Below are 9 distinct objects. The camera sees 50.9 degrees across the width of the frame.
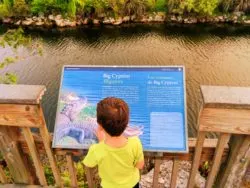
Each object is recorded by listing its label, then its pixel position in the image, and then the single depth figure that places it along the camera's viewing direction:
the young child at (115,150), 1.65
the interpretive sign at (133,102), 2.02
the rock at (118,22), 25.48
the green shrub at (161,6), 27.05
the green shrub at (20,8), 25.53
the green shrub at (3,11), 25.59
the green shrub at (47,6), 25.81
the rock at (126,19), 25.91
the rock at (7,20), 26.52
